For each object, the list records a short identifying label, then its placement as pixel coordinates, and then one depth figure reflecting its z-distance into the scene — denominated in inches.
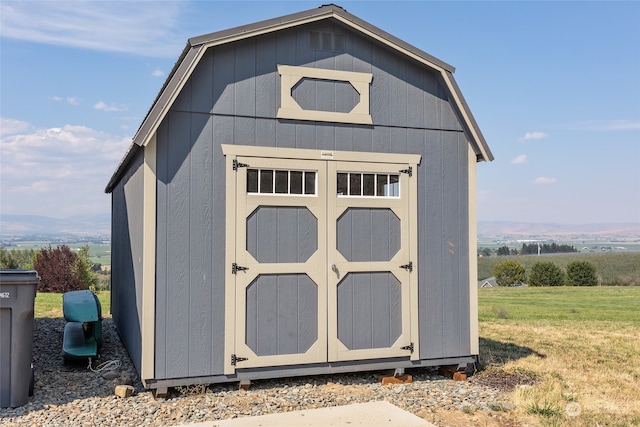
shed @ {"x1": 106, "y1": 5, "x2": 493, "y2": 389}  227.0
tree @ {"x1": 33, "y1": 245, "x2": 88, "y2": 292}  802.2
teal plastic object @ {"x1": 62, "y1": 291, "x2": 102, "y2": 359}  275.9
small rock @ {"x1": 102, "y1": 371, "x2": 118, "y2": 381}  254.7
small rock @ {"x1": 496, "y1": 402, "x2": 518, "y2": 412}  217.0
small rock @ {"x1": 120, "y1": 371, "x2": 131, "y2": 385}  239.6
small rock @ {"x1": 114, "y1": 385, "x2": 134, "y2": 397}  225.8
